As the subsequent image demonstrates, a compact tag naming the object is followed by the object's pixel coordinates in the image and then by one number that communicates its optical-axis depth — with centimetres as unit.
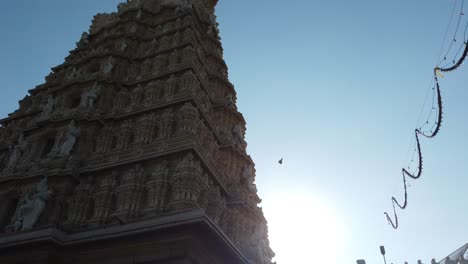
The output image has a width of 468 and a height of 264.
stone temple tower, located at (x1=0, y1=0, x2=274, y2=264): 1444
